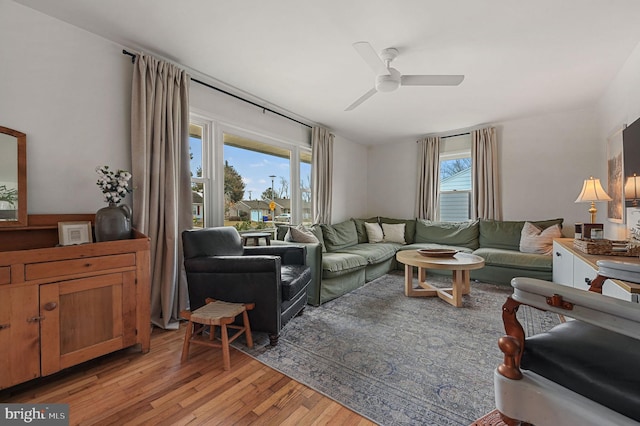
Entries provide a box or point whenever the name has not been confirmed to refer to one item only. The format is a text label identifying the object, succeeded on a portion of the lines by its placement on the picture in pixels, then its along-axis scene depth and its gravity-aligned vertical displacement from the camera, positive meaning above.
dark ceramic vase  1.87 -0.08
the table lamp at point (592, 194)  2.55 +0.17
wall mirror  1.69 +0.23
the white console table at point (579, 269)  1.28 -0.41
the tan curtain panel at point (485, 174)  4.21 +0.60
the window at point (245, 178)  2.94 +0.44
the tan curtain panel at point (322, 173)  4.22 +0.63
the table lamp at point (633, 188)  2.01 +0.17
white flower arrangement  1.95 +0.22
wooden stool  1.76 -0.71
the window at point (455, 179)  4.65 +0.59
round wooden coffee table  2.73 -0.65
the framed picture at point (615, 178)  2.47 +0.33
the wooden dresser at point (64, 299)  1.43 -0.52
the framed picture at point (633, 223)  2.01 -0.10
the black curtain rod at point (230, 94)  2.27 +1.36
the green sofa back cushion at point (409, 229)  4.77 -0.31
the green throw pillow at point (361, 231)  4.69 -0.34
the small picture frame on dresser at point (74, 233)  1.80 -0.14
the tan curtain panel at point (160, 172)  2.24 +0.36
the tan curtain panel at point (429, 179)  4.78 +0.59
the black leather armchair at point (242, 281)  2.04 -0.54
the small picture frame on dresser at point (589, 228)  2.36 -0.16
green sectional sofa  2.97 -0.55
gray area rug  1.42 -1.01
